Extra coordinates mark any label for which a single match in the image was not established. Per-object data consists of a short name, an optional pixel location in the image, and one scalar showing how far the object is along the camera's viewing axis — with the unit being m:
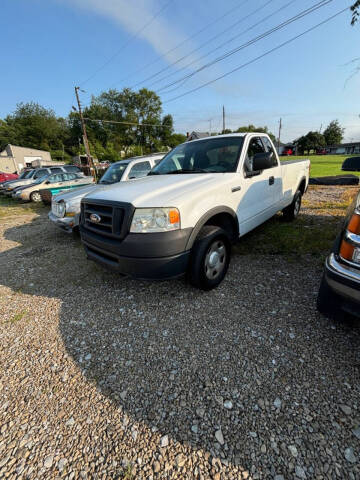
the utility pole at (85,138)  22.81
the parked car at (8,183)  13.18
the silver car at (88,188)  4.86
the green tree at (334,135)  76.88
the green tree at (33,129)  56.00
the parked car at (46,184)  10.62
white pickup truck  2.19
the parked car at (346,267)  1.60
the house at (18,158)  37.88
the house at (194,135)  39.12
